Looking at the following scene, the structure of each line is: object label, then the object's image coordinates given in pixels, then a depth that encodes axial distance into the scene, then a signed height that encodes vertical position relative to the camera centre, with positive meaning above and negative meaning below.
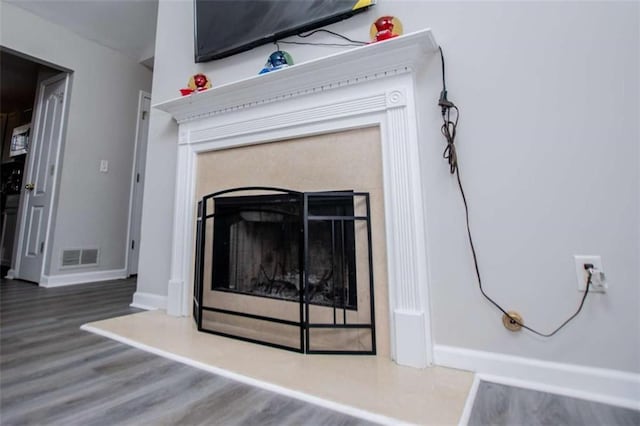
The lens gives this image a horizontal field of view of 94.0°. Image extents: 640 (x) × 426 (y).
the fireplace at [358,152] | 1.15 +0.53
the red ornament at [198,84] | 1.75 +1.00
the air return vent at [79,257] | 2.69 +0.00
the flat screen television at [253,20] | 1.44 +1.26
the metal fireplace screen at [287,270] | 1.25 -0.07
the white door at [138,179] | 3.17 +0.83
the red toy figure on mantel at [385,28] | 1.21 +0.91
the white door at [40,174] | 2.73 +0.80
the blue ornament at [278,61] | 1.47 +0.95
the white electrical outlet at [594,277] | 0.93 -0.08
